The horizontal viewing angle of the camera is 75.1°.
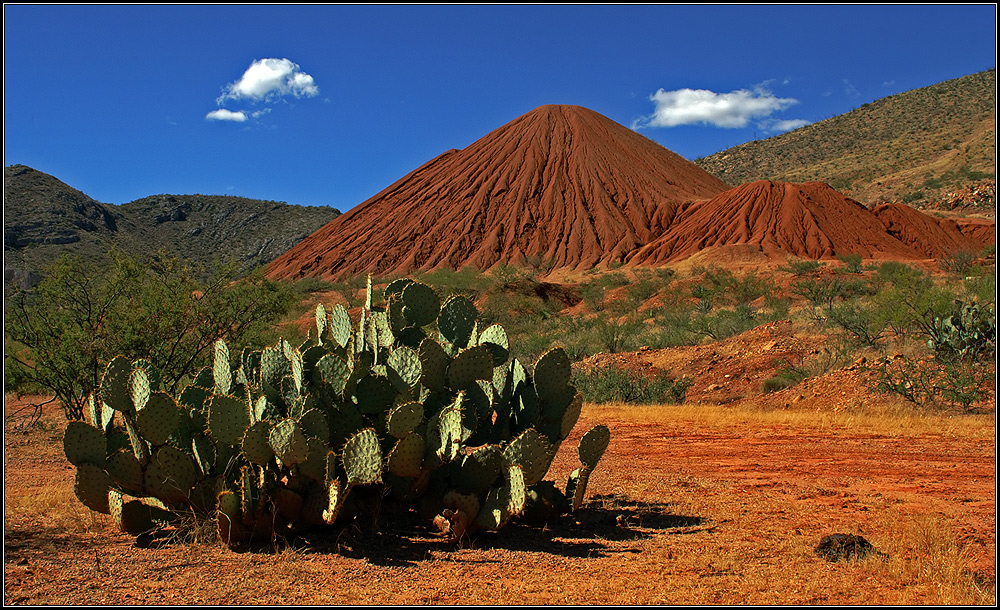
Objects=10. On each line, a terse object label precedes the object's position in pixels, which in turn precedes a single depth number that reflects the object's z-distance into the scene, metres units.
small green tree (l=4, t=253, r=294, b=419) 9.62
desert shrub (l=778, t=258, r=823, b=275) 31.99
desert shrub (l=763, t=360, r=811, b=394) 13.06
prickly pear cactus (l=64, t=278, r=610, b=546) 4.55
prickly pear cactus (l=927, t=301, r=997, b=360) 11.91
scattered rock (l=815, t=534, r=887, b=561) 4.37
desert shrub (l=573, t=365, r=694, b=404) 13.90
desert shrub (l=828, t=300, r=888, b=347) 14.17
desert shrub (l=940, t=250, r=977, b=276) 27.28
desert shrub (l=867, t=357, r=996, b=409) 10.66
